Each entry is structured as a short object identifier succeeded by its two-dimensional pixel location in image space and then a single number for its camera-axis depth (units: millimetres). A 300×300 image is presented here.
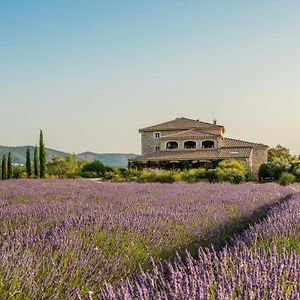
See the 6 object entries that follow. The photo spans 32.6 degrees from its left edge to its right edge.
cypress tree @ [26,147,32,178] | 34400
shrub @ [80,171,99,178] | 35750
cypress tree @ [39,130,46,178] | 32219
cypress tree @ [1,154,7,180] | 32375
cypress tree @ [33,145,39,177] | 32906
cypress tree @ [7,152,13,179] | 33750
